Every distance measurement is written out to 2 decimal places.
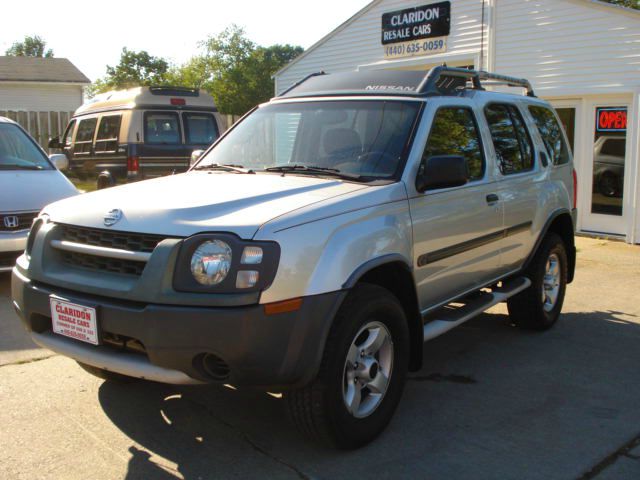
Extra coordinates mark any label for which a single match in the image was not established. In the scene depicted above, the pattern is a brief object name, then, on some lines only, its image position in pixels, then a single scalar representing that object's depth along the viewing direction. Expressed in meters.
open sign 10.34
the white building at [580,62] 10.13
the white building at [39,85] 30.36
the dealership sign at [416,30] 12.65
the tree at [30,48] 92.94
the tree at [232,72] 46.69
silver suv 3.02
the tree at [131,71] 53.41
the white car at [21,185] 6.68
